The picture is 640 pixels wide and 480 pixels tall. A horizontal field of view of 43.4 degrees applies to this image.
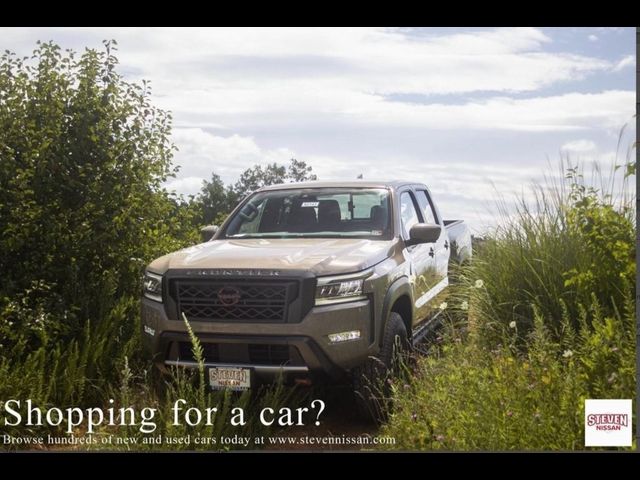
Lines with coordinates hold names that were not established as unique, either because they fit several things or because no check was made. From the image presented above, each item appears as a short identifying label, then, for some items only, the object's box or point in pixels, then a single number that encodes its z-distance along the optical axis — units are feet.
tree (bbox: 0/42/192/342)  22.79
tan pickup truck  18.07
